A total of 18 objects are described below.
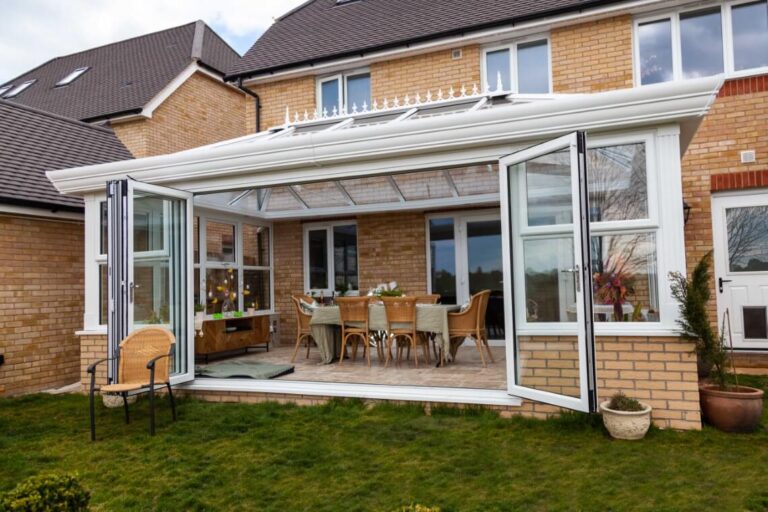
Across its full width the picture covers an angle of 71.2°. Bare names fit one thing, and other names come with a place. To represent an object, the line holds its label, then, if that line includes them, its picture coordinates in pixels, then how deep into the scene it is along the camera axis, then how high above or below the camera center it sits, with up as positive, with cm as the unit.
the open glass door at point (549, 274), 417 +2
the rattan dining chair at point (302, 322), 775 -58
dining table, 684 -59
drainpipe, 1092 +383
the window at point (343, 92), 1036 +370
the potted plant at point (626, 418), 423 -113
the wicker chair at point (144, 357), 535 -73
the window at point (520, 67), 898 +358
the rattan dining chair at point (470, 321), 686 -55
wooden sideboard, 812 -84
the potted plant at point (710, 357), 427 -72
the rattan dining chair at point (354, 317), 728 -50
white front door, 730 +10
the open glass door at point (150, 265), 554 +23
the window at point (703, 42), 761 +338
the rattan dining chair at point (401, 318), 694 -50
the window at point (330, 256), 1019 +48
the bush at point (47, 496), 240 -96
